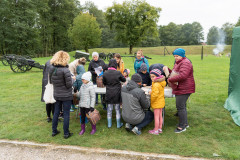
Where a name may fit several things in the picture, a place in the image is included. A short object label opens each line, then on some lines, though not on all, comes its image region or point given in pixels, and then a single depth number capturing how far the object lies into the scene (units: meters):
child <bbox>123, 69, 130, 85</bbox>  5.03
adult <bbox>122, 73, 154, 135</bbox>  3.71
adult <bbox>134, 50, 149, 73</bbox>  5.57
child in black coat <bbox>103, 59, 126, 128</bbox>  4.02
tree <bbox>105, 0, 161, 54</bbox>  36.06
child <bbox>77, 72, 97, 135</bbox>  3.83
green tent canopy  4.95
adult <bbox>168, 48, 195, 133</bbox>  3.73
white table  4.15
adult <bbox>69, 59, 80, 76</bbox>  5.28
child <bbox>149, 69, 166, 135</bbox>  3.76
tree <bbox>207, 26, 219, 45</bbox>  74.90
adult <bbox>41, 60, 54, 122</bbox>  4.45
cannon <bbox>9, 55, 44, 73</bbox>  13.01
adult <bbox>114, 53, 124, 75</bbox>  5.41
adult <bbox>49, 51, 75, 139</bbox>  3.50
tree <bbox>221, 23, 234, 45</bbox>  63.03
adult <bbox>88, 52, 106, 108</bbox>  5.39
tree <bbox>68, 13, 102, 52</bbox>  34.68
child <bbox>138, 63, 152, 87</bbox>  4.98
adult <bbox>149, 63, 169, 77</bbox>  4.51
